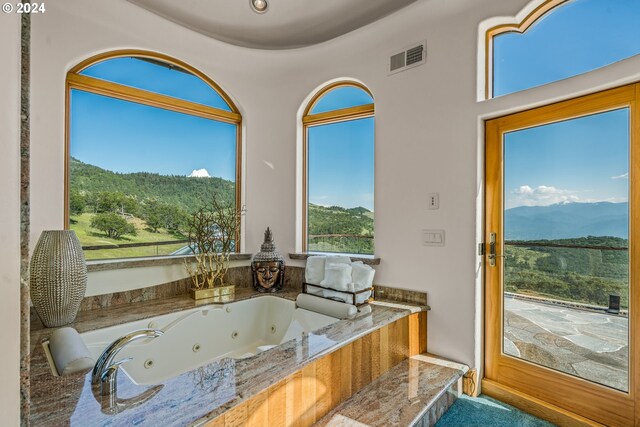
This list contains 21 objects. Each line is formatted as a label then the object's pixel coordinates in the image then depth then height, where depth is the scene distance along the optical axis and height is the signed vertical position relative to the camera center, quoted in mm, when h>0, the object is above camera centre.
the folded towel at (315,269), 2387 -401
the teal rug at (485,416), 1732 -1103
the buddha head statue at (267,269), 2705 -449
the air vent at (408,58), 2275 +1140
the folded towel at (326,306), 2037 -602
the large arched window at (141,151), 2303 +510
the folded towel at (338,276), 2201 -417
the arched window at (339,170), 2742 +404
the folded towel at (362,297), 2158 -548
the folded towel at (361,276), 2209 -414
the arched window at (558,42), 1677 +999
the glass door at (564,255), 1639 -213
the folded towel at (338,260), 2351 -325
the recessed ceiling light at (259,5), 2312 +1511
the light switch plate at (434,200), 2205 +106
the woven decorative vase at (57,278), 1716 -344
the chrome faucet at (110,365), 1135 -539
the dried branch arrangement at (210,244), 2555 -240
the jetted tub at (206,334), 1843 -795
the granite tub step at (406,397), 1440 -905
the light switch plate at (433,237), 2187 -146
